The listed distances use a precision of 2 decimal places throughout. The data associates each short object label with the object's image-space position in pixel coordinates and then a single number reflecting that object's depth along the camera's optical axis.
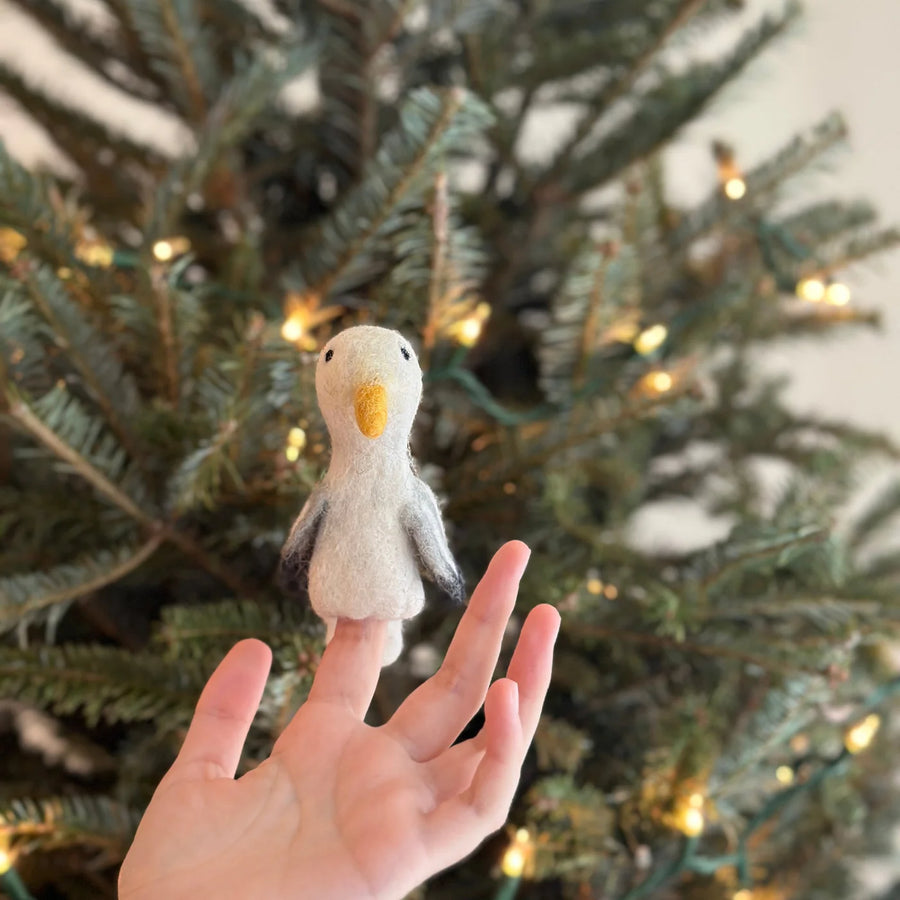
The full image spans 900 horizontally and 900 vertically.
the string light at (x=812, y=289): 0.51
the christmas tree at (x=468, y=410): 0.38
